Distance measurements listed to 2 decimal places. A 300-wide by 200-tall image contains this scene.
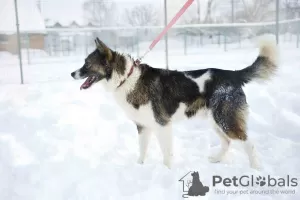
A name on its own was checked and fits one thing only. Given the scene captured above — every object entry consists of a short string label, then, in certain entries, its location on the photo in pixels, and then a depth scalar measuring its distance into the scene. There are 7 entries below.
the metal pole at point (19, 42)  5.96
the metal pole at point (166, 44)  5.88
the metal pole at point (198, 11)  7.43
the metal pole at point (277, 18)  5.93
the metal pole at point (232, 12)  7.88
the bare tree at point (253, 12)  7.48
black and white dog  2.72
